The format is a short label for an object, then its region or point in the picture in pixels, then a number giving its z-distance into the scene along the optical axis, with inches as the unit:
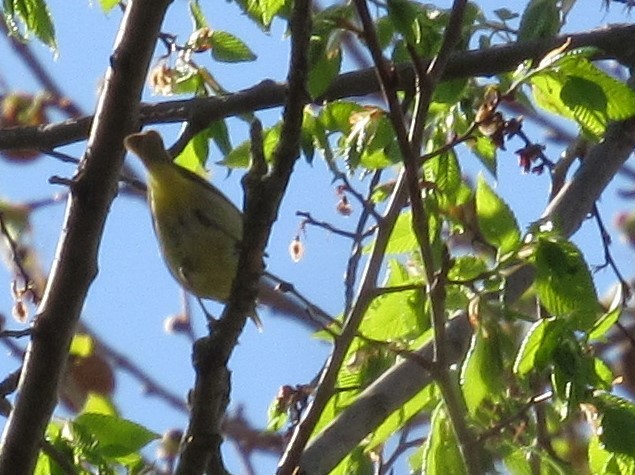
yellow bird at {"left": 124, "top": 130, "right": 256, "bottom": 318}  218.1
